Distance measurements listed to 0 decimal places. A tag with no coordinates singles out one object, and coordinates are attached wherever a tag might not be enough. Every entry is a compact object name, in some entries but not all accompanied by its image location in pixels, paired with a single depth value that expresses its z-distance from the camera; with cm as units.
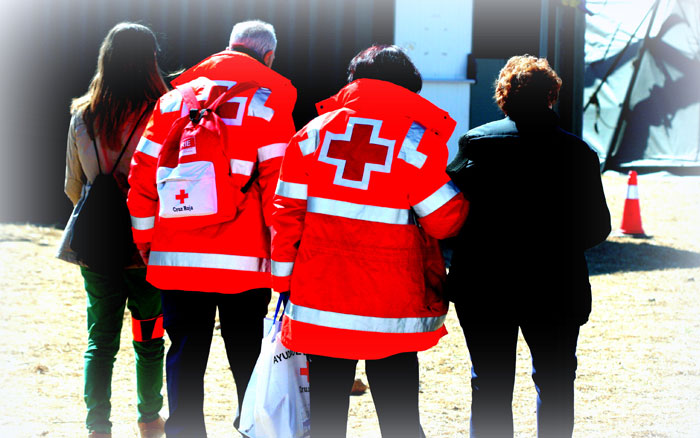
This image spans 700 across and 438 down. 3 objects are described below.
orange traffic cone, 2081
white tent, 3167
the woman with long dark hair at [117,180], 728
